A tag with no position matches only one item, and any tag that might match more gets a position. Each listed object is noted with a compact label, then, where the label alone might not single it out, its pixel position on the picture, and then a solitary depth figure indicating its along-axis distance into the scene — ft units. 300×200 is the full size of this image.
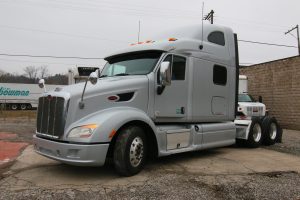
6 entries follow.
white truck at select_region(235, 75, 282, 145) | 33.89
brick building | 54.60
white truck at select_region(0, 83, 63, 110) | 133.08
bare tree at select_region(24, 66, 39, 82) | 251.66
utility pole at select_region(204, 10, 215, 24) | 93.22
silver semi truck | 17.47
